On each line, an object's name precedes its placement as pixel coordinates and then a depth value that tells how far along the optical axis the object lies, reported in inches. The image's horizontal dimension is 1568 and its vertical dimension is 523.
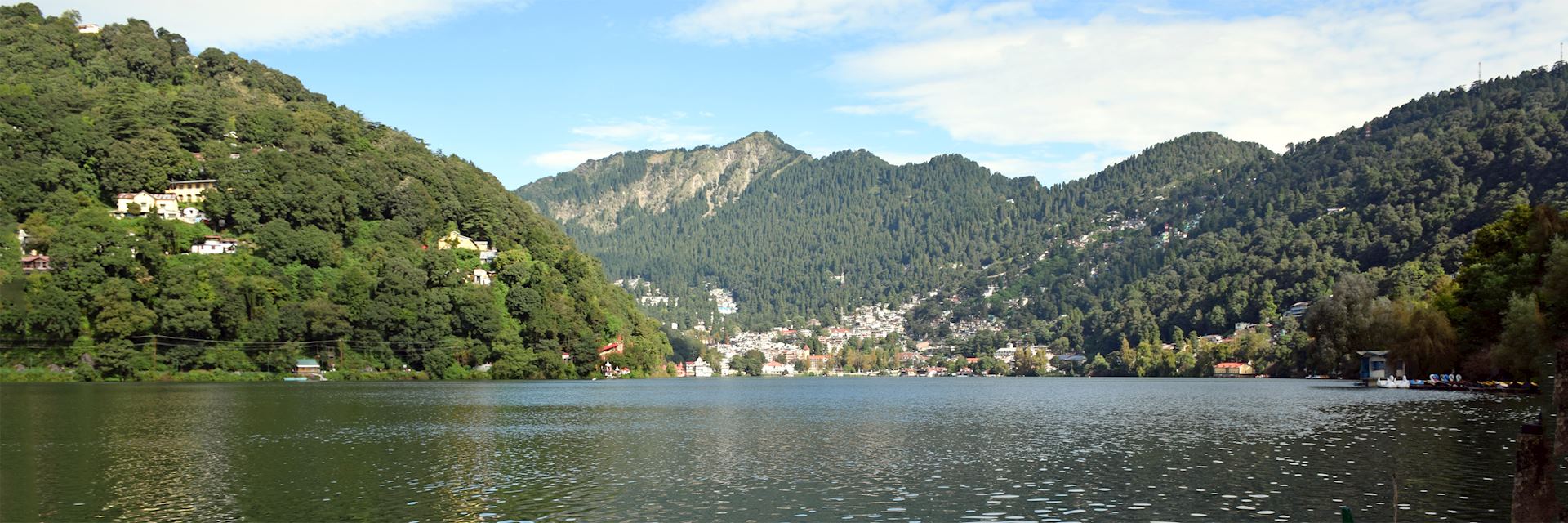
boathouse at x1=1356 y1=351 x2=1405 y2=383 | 4335.6
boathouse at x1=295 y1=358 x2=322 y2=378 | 4790.8
